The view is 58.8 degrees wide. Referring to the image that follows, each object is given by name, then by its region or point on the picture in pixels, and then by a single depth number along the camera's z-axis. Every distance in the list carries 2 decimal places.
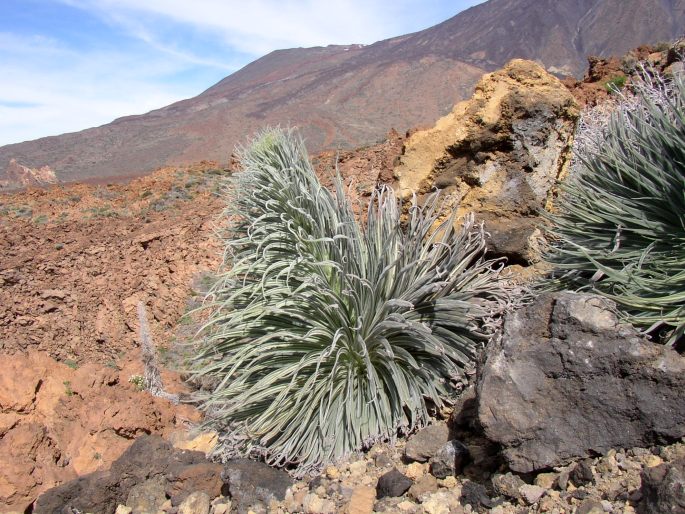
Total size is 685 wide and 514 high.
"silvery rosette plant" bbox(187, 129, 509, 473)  2.81
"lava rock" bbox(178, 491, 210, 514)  2.58
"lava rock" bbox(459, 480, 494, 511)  2.07
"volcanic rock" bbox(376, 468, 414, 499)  2.34
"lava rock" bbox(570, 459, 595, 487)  1.94
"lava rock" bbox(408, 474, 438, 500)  2.29
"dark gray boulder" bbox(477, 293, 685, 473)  1.98
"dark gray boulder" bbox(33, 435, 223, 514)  2.66
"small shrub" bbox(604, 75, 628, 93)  7.96
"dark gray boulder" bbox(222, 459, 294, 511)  2.62
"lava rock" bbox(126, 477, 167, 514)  2.67
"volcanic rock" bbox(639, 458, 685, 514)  1.53
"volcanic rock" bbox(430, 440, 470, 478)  2.36
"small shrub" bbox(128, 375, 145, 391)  4.18
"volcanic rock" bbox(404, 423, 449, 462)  2.52
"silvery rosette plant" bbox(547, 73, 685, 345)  2.21
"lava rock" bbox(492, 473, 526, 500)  2.04
